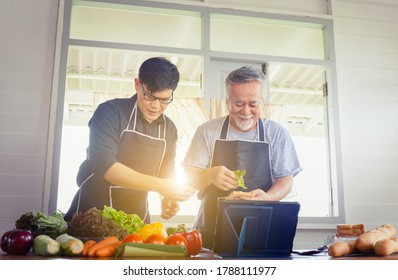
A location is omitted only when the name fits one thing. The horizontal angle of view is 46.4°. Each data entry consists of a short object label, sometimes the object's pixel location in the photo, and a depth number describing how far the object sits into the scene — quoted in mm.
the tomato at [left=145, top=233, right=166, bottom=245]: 1952
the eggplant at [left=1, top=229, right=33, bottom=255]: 2055
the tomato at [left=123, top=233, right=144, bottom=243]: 1953
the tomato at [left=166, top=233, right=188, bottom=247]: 1999
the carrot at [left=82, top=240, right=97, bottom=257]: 1984
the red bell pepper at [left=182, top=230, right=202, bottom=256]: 2119
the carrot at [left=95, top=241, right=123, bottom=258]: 1903
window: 3955
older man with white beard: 3891
